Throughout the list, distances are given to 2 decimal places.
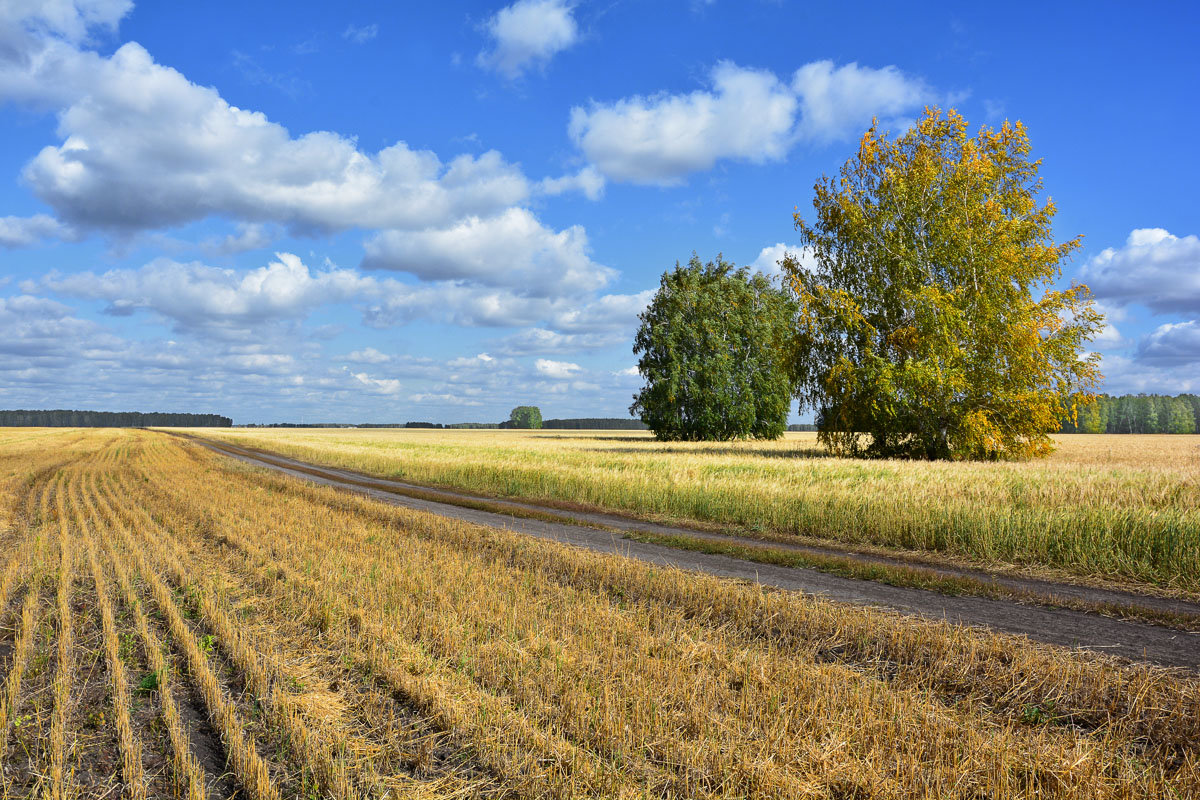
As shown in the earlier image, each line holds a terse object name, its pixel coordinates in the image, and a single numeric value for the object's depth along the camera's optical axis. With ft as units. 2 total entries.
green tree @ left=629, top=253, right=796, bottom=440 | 189.06
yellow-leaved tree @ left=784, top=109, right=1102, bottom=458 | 101.91
